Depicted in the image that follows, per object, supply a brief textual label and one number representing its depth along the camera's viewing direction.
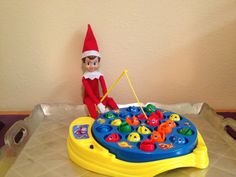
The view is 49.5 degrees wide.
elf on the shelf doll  0.61
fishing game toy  0.42
